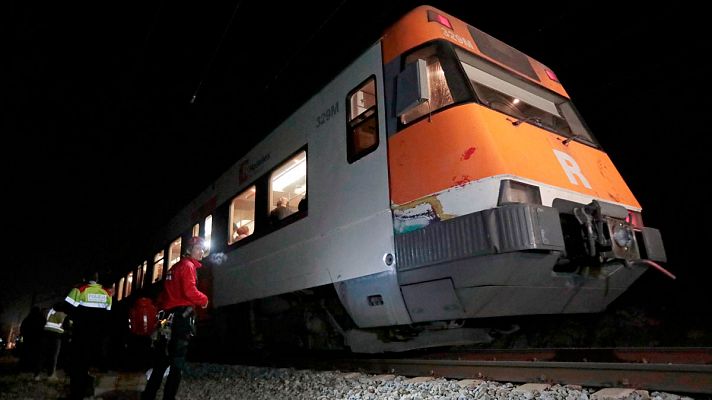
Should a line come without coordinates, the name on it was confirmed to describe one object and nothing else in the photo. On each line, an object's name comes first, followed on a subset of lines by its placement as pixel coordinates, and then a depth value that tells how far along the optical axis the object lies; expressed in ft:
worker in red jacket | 11.03
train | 10.65
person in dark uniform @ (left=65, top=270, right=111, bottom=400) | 13.12
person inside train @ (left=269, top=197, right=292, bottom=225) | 18.11
